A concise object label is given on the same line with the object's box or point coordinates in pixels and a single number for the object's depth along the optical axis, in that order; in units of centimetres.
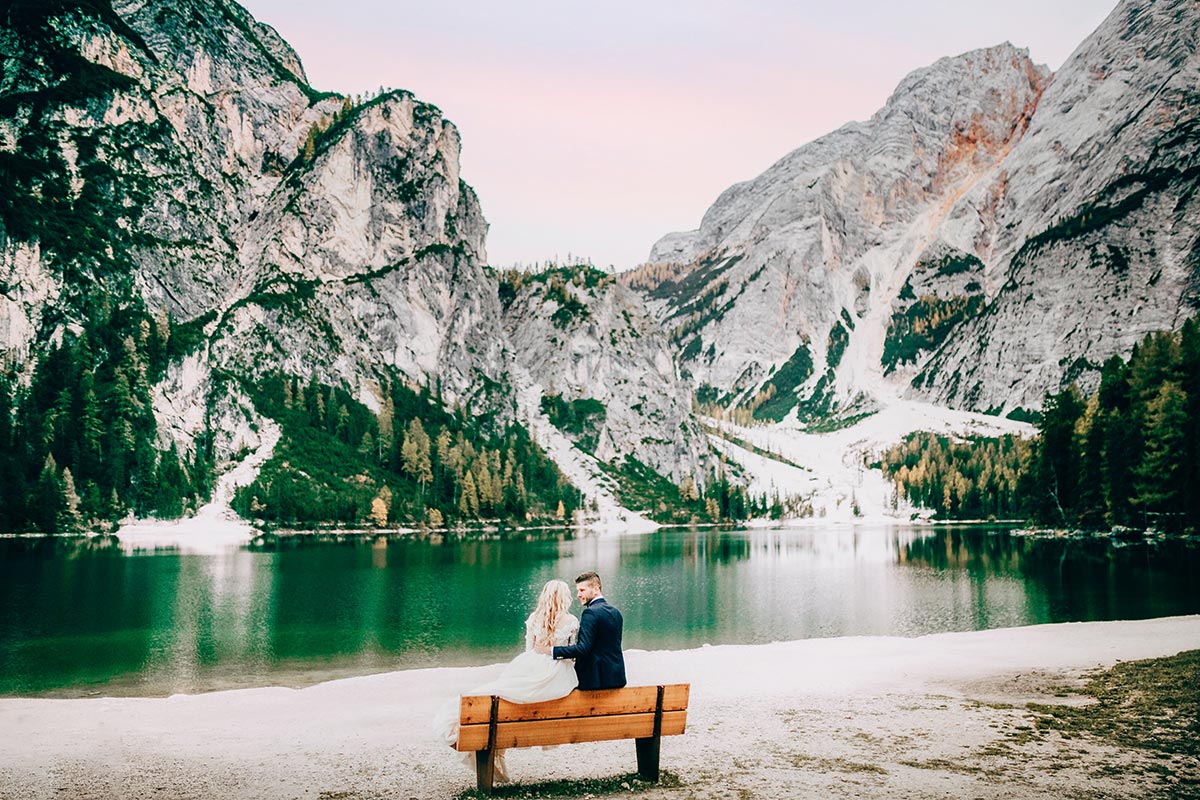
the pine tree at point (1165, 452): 7925
